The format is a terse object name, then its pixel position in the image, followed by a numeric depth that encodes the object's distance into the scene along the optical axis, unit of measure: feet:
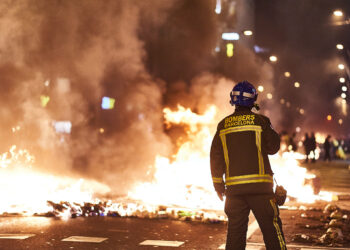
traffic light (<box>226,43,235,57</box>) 77.10
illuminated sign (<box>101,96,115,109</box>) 64.13
